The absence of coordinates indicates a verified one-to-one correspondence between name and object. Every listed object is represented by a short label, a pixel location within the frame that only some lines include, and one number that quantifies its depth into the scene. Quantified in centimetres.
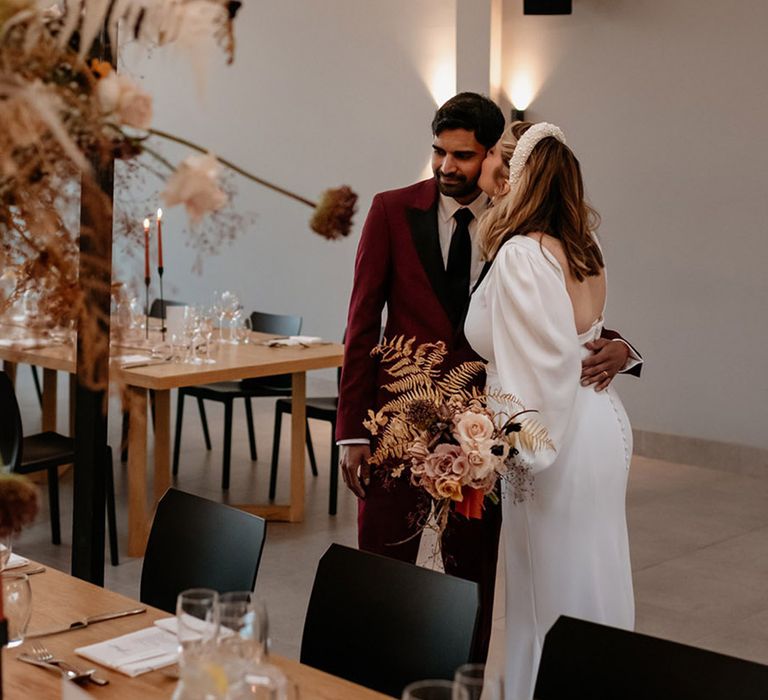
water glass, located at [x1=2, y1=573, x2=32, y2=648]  241
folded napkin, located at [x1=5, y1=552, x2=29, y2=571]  312
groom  388
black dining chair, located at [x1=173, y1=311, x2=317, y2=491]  734
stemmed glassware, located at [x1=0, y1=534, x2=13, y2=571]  264
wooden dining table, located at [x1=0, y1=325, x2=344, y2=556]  600
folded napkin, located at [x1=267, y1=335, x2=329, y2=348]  700
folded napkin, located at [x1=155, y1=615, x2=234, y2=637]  198
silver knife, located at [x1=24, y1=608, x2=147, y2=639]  264
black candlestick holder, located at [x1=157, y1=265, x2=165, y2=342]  691
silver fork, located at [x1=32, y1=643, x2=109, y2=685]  240
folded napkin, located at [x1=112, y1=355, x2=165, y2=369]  616
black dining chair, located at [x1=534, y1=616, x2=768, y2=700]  219
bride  344
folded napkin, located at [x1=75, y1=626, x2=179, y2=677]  245
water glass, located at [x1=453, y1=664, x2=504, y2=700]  165
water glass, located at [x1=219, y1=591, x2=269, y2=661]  198
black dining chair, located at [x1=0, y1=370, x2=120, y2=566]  553
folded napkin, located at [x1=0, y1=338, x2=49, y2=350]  641
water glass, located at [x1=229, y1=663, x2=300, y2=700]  183
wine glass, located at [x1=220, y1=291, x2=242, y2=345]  713
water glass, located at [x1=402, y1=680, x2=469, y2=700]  165
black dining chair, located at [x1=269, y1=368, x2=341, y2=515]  682
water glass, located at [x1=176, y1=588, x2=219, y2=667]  197
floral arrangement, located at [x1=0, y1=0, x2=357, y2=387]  138
